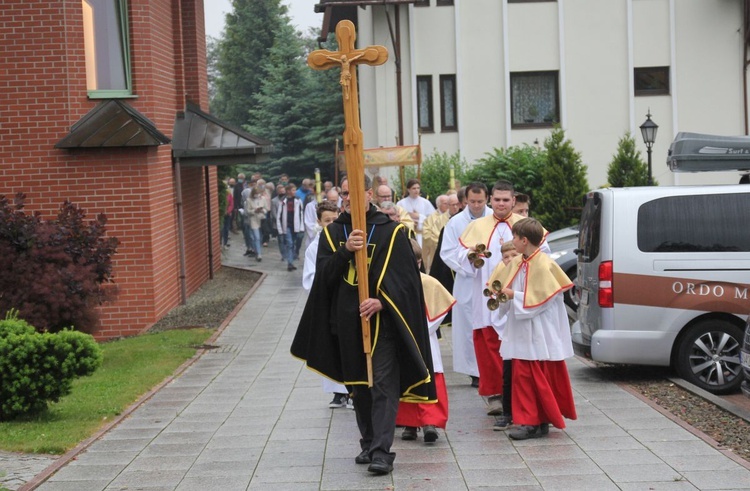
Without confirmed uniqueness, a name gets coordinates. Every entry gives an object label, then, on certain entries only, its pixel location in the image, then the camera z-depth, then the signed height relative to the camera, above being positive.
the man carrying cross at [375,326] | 7.45 -1.00
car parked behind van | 16.97 -1.28
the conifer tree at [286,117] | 46.53 +2.56
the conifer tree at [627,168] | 24.92 -0.03
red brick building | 15.00 +0.81
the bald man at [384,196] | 13.83 -0.26
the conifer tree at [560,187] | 24.47 -0.39
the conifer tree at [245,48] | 63.09 +7.48
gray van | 10.65 -1.09
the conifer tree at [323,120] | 45.50 +2.34
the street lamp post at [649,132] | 23.62 +0.72
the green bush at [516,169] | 25.92 +0.06
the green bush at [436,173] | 27.47 +0.02
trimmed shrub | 9.01 -1.41
